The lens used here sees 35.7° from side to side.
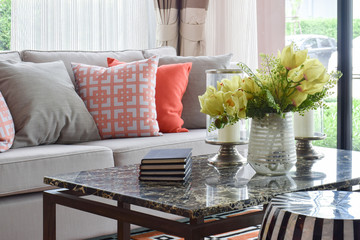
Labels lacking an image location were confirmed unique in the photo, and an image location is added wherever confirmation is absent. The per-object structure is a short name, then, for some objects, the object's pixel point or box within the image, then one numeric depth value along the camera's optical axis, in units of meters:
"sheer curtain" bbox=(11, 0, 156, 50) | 4.02
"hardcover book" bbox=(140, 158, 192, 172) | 1.68
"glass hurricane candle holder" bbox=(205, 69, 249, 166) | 2.04
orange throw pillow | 3.21
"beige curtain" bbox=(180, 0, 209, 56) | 4.42
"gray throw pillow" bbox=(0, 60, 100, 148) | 2.74
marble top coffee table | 1.37
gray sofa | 2.30
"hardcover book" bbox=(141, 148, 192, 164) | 1.68
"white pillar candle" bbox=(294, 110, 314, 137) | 2.20
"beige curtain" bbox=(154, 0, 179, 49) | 4.48
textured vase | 1.80
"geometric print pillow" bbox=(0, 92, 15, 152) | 2.54
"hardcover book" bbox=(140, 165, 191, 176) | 1.68
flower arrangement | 1.75
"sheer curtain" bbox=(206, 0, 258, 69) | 4.30
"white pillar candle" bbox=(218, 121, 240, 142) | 2.04
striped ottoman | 1.21
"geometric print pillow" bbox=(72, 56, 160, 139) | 3.02
